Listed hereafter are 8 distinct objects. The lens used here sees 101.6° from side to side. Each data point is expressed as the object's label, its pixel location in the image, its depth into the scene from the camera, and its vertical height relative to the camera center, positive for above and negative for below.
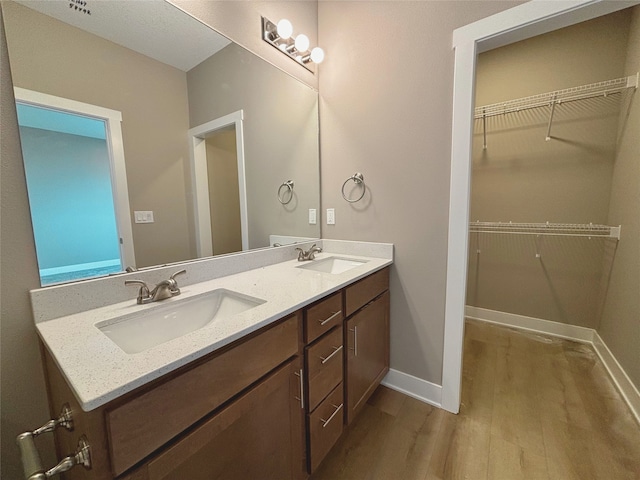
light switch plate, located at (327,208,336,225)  1.87 -0.03
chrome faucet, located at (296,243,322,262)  1.66 -0.26
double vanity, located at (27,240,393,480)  0.54 -0.42
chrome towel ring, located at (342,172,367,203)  1.70 +0.21
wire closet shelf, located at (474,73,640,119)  1.85 +0.89
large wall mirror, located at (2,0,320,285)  0.80 +0.33
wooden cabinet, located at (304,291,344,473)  1.01 -0.67
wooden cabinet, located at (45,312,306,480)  0.52 -0.50
